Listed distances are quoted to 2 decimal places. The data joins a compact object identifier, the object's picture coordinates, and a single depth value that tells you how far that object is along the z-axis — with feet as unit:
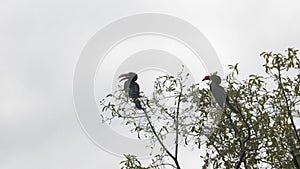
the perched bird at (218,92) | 64.59
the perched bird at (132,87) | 63.77
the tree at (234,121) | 62.39
